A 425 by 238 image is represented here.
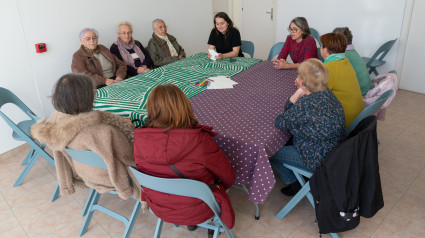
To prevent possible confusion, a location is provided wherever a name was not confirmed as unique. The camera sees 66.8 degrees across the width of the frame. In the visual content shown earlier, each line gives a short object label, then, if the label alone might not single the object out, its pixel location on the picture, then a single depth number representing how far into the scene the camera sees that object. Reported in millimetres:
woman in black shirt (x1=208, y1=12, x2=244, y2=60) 3896
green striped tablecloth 2408
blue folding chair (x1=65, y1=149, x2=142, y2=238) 1830
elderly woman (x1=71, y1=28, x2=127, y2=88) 3480
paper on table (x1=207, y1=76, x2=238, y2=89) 2750
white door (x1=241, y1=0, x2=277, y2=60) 5562
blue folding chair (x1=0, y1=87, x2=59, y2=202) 2553
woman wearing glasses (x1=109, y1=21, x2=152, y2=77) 3848
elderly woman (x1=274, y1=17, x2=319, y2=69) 3316
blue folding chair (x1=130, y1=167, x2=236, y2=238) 1530
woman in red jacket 1612
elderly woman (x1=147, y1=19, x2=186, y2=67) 4102
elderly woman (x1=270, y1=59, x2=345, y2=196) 1980
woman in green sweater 2916
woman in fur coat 1804
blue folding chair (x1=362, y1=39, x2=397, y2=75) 3893
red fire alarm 3412
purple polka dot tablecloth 1903
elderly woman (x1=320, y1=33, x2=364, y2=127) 2412
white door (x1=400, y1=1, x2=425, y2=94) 4094
